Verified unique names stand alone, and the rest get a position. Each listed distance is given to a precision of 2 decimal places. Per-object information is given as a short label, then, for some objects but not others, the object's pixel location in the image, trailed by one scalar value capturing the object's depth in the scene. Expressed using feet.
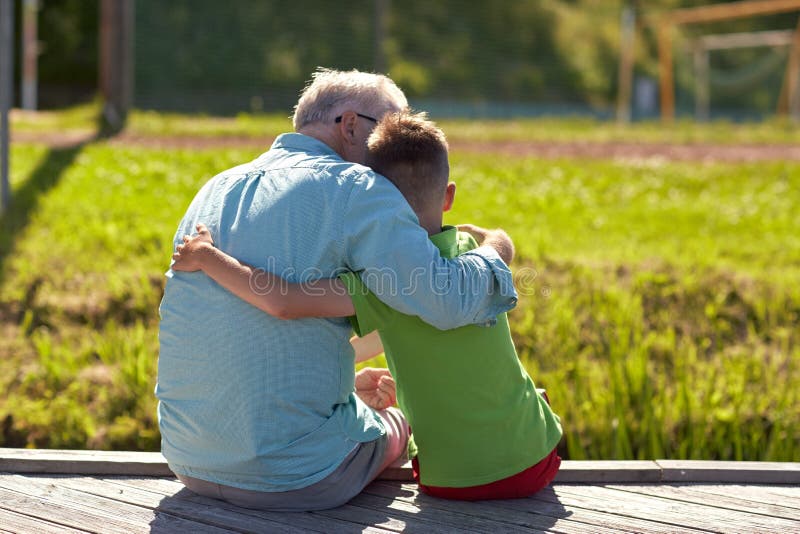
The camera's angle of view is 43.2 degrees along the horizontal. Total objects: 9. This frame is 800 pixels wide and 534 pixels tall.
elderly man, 7.45
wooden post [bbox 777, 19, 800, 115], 68.93
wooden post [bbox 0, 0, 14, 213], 19.93
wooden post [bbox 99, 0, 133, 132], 34.58
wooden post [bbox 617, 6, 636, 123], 60.85
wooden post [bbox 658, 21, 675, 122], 65.16
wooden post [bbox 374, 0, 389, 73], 39.78
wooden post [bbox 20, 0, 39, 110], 47.83
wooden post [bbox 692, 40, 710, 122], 74.86
